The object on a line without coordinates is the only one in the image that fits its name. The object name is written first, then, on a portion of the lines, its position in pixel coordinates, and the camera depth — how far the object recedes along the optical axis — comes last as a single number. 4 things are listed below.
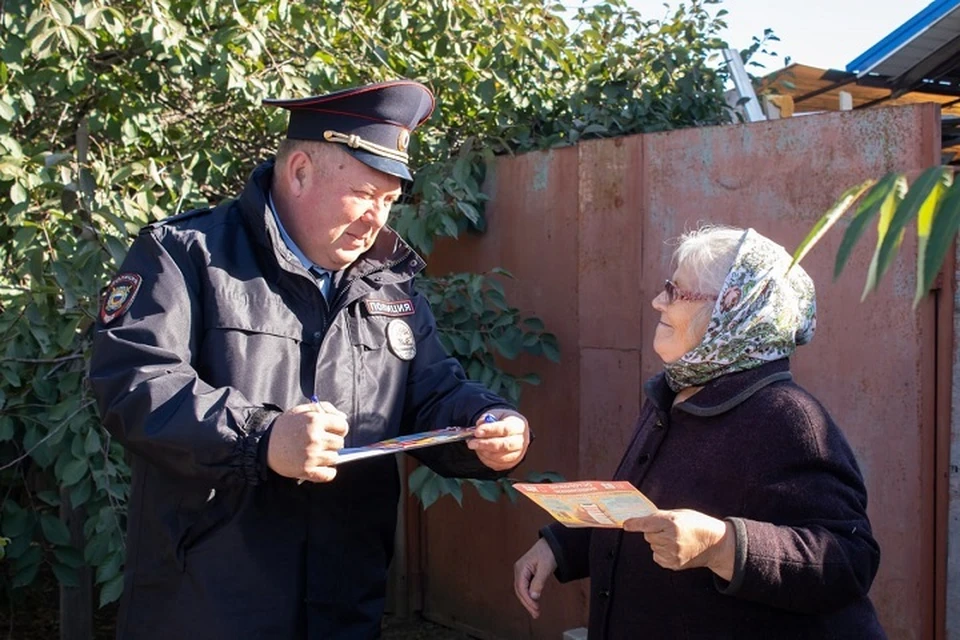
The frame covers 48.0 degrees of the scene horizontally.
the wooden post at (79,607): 4.29
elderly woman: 2.05
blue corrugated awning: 5.75
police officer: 2.11
